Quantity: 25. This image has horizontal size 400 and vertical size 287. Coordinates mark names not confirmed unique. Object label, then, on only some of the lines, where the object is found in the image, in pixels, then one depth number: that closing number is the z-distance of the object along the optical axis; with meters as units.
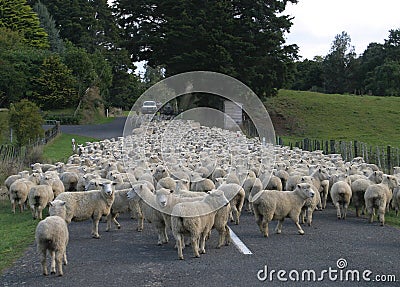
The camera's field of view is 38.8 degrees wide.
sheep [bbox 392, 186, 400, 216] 14.79
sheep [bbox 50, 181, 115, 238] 12.01
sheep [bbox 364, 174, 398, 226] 13.45
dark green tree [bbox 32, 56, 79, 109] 58.78
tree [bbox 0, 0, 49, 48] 76.19
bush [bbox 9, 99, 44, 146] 28.92
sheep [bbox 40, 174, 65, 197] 15.32
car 54.35
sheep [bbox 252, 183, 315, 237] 11.95
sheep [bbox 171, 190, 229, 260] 10.02
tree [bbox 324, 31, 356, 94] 83.31
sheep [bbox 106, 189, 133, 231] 13.23
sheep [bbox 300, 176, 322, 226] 13.25
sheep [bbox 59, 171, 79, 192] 16.58
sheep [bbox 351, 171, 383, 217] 14.63
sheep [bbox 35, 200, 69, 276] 8.99
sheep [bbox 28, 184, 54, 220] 14.22
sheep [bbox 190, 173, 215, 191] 14.41
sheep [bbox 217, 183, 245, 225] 12.45
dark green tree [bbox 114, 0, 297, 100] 42.22
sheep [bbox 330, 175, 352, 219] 14.18
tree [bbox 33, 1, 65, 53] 77.94
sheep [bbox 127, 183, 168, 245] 11.45
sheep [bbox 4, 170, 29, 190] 17.19
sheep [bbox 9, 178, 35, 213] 15.50
